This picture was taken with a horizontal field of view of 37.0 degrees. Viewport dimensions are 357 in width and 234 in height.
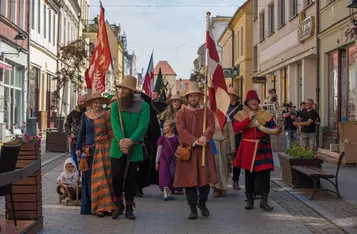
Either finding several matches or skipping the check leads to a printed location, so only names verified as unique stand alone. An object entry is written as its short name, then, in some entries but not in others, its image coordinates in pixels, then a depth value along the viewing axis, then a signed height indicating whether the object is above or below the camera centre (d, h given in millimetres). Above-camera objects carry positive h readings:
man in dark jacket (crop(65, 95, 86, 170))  10420 +19
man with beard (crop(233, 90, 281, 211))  8117 -382
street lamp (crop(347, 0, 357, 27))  13934 +3100
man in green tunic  7348 -303
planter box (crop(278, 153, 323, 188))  10156 -981
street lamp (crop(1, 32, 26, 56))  23547 +3664
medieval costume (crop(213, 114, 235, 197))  9484 -550
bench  8853 -876
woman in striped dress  7617 -510
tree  24078 +2744
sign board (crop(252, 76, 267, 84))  32250 +2561
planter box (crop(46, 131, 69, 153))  18734 -727
